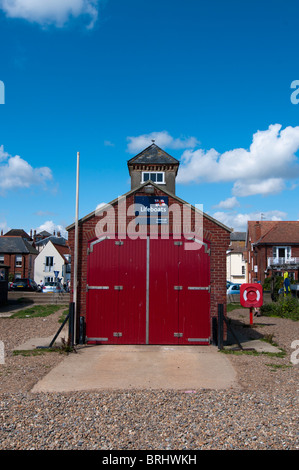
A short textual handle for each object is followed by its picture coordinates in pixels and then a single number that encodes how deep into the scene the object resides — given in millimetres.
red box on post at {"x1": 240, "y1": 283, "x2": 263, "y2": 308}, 12203
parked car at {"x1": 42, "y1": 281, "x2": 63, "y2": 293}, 34797
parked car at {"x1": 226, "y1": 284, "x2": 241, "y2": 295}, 35312
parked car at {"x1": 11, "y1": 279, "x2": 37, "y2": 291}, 42378
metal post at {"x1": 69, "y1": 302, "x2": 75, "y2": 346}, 10123
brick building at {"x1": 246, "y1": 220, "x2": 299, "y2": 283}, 43697
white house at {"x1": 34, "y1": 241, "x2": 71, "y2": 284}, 57344
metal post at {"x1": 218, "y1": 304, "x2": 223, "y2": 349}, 10023
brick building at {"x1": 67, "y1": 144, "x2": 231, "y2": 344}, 10516
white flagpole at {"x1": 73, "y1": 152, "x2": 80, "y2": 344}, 10461
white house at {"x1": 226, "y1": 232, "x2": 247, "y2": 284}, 63719
